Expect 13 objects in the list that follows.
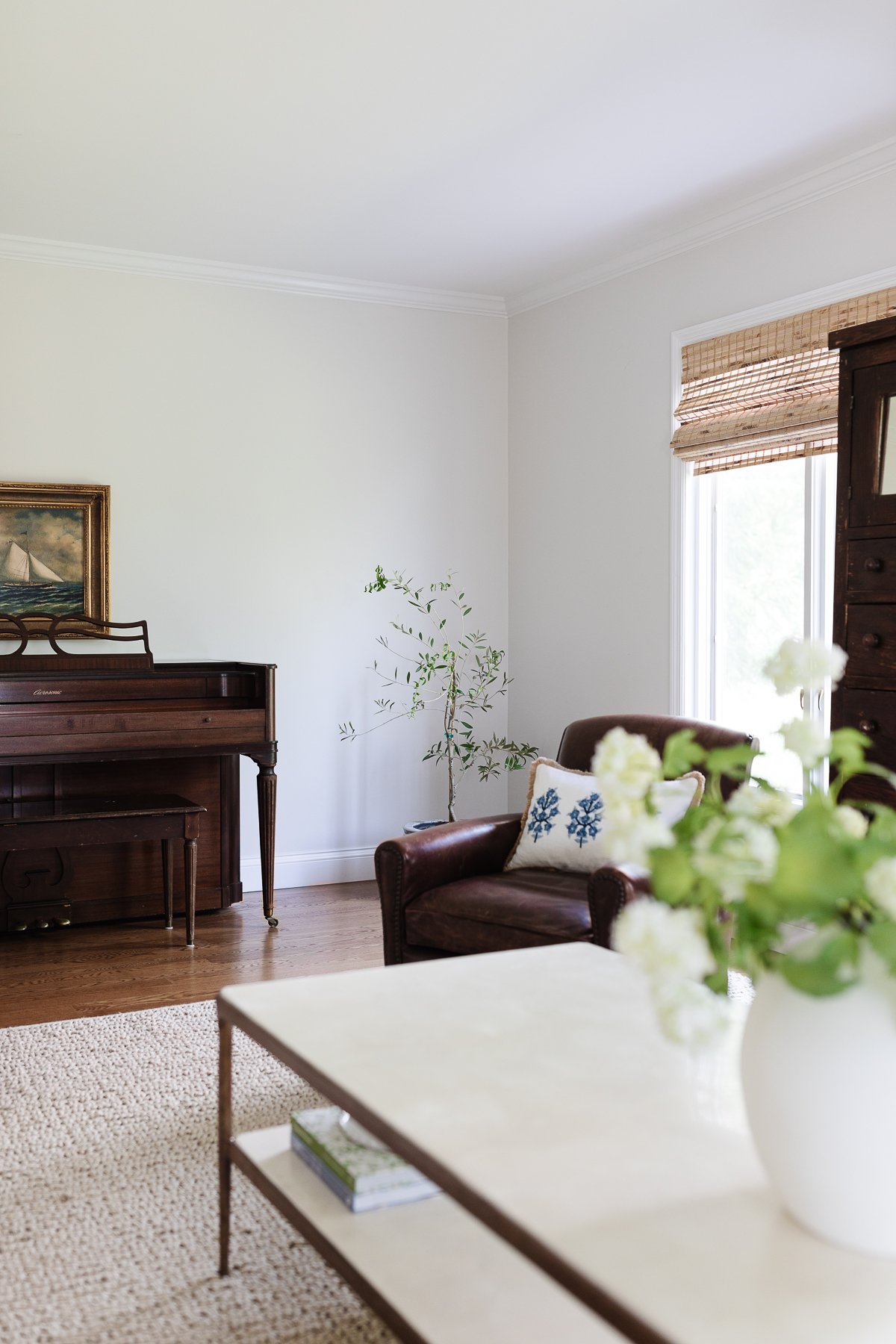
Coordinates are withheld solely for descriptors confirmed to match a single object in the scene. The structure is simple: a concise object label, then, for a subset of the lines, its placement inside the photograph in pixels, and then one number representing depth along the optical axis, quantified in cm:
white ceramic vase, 122
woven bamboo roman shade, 405
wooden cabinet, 303
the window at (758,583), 419
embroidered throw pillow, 347
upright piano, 431
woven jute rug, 197
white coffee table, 123
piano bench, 422
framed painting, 482
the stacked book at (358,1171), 186
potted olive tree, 561
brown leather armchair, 303
